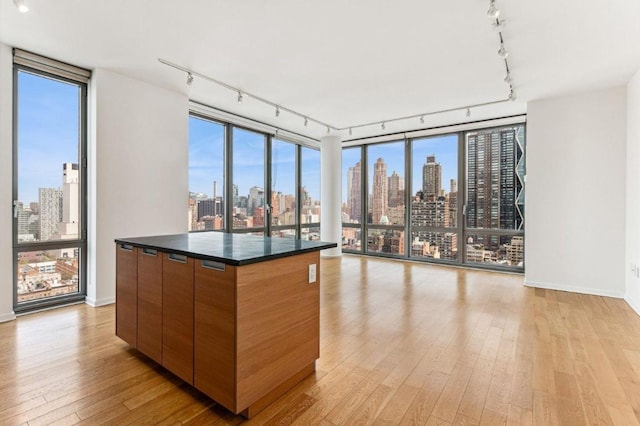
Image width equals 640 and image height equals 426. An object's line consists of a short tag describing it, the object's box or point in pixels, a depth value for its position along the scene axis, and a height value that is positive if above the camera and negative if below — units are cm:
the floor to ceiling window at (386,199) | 712 +28
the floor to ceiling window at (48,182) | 338 +32
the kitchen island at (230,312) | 169 -63
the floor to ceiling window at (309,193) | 749 +42
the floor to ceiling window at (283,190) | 671 +45
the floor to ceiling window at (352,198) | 784 +32
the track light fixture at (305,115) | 381 +169
